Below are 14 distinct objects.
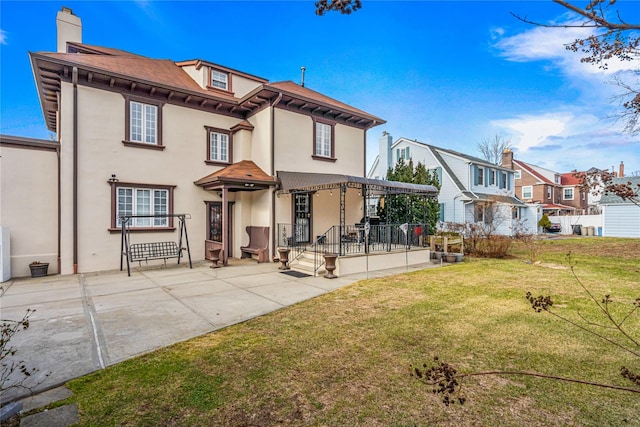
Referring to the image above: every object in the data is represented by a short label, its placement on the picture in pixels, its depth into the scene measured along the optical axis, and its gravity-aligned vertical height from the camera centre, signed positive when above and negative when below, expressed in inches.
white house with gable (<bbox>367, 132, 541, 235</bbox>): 892.0 +103.9
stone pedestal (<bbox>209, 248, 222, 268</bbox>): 422.9 -58.2
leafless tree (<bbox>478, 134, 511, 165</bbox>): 1460.4 +329.5
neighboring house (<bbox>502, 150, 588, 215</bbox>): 1288.1 +110.5
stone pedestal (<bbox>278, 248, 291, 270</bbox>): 418.9 -59.5
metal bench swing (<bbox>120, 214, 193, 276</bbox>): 400.2 -48.5
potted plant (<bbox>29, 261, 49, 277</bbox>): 376.5 -66.6
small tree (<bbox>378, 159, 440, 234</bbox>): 613.6 +18.5
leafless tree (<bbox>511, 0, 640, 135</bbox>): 72.6 +47.0
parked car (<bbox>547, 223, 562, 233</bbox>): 1108.5 -52.7
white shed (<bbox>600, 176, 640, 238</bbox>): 836.6 -12.9
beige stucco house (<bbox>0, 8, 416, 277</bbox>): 388.2 +86.1
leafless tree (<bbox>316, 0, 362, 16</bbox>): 98.1 +69.3
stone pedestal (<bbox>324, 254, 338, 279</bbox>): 375.9 -62.8
